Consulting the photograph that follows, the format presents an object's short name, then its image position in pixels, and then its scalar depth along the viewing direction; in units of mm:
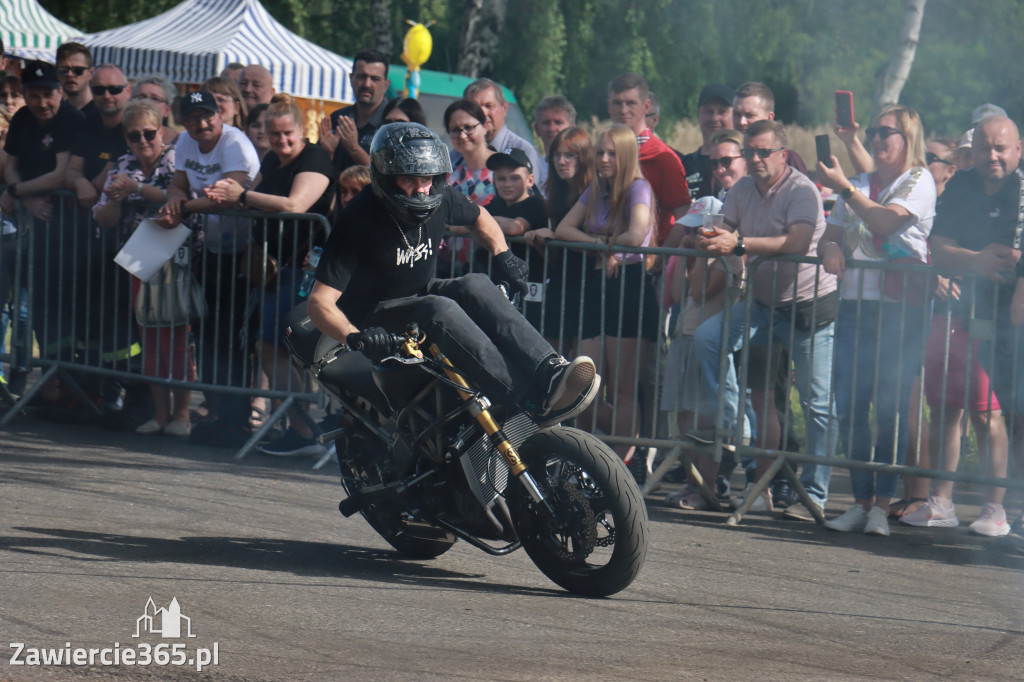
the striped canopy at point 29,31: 38213
